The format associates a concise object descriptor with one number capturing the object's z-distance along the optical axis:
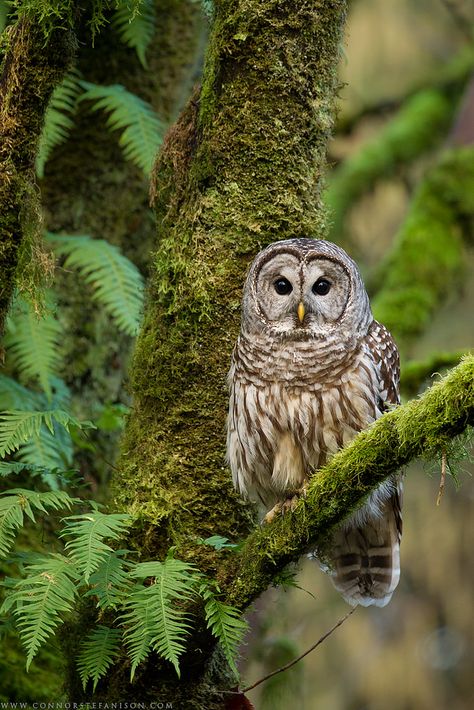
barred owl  7.89
